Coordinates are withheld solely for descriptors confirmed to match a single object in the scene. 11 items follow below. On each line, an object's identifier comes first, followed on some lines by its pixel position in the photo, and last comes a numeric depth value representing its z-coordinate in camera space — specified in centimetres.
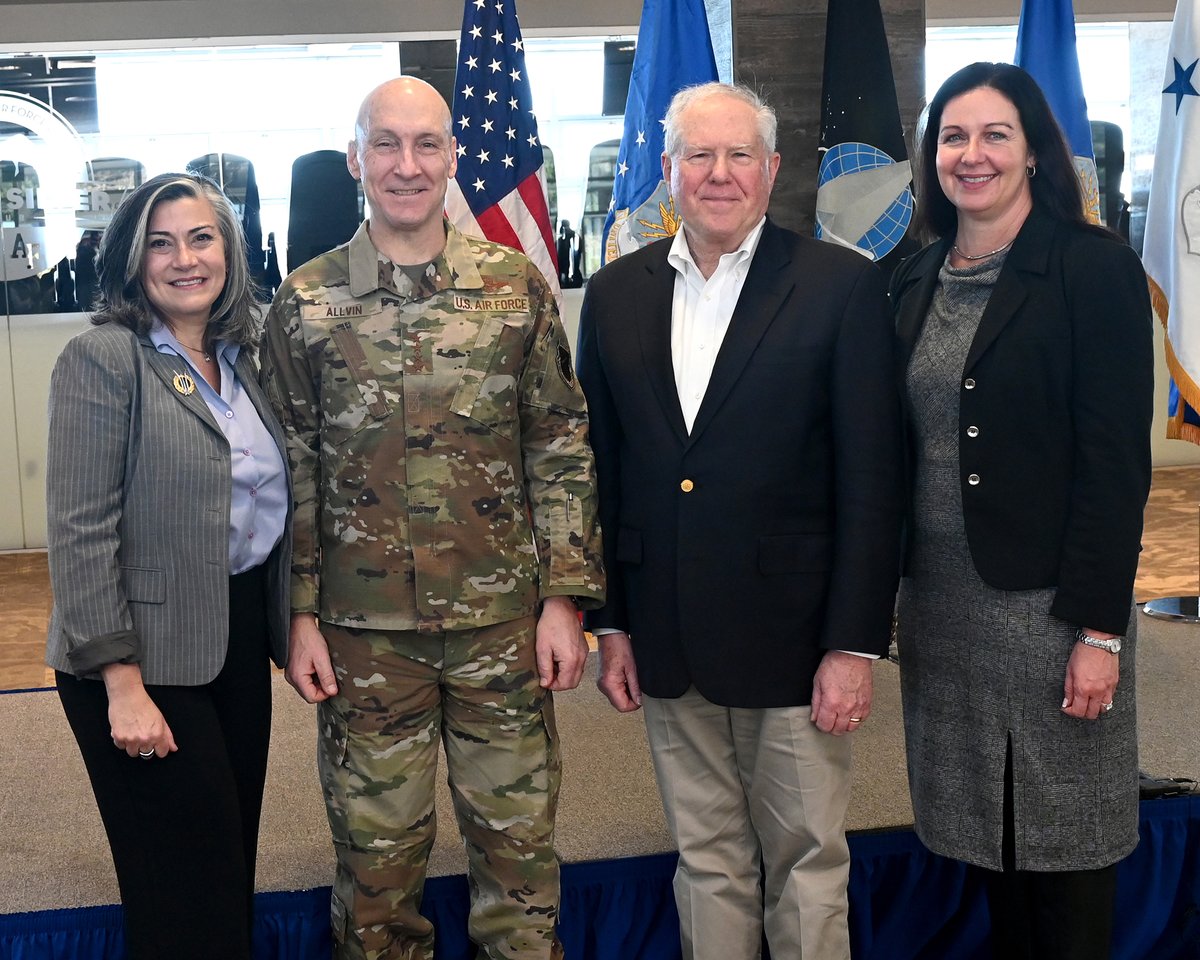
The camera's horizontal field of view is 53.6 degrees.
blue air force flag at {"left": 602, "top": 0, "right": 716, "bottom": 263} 376
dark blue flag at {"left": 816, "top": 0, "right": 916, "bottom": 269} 373
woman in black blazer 176
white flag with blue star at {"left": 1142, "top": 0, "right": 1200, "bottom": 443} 361
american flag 377
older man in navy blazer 182
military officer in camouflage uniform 189
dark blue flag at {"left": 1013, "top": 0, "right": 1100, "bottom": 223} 396
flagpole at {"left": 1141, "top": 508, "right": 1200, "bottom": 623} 436
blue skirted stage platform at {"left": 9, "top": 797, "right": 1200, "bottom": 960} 242
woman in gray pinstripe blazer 169
